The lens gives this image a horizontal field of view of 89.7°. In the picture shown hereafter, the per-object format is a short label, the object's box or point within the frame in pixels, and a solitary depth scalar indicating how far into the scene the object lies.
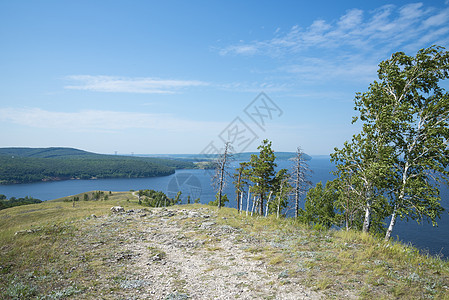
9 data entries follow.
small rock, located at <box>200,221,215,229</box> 17.52
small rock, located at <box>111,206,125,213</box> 26.77
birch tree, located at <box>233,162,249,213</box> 33.03
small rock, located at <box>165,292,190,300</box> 7.65
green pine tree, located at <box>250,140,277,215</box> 31.64
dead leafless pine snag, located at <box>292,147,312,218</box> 28.28
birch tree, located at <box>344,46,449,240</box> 11.90
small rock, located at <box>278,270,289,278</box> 8.67
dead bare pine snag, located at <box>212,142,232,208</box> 29.03
